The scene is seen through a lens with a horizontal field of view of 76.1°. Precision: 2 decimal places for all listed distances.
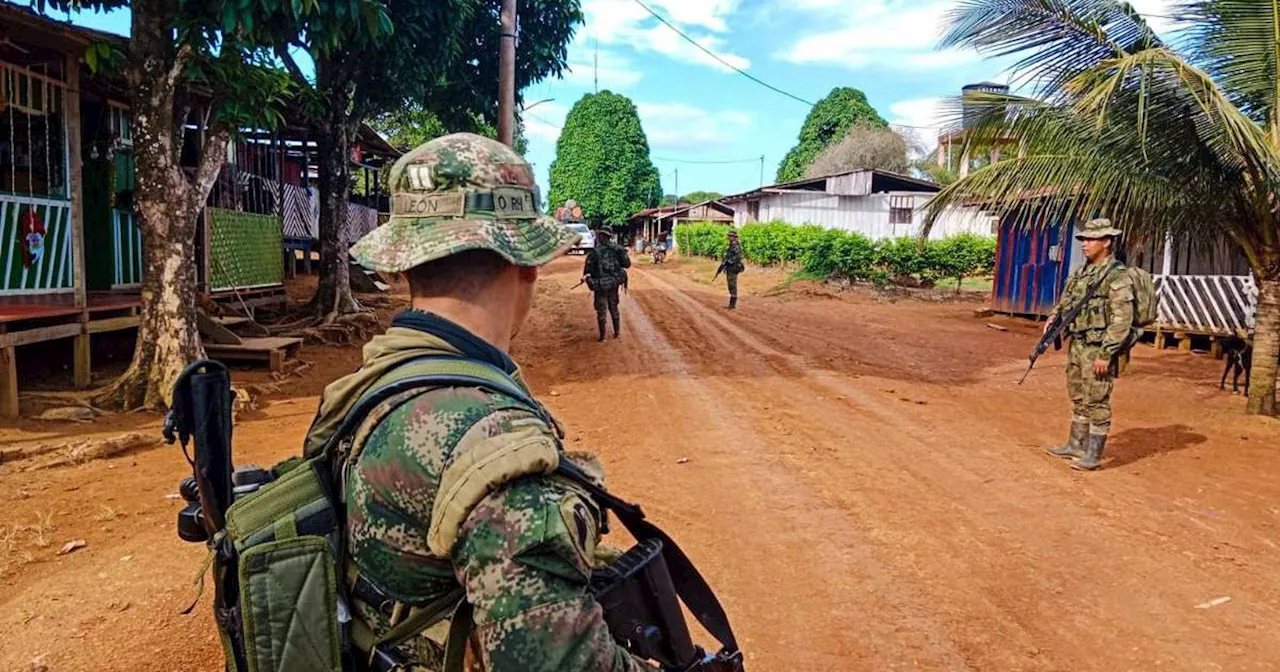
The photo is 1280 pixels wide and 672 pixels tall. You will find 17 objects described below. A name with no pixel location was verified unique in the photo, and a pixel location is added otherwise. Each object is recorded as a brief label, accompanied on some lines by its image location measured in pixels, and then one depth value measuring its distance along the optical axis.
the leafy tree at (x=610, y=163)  52.56
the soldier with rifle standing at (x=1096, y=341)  5.89
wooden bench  8.89
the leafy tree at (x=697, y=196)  100.56
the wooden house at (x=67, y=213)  7.18
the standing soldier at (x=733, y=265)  17.66
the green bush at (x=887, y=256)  22.98
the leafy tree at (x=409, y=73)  10.58
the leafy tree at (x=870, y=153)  39.94
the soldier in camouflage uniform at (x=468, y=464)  1.12
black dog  9.36
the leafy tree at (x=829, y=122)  49.12
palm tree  7.48
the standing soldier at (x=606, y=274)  12.27
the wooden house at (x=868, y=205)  26.57
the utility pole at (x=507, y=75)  9.34
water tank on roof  8.88
